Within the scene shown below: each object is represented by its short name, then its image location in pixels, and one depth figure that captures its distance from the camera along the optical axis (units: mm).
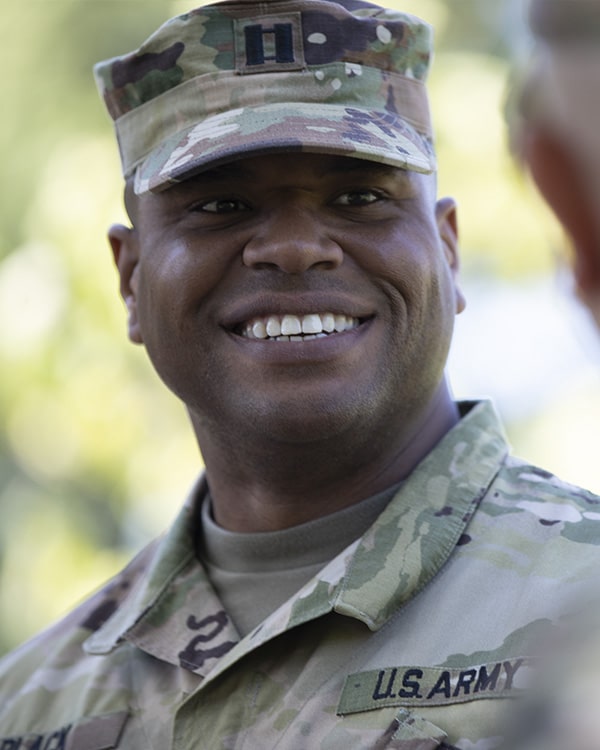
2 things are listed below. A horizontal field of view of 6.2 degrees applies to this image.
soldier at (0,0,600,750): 2448
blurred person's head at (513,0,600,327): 1288
